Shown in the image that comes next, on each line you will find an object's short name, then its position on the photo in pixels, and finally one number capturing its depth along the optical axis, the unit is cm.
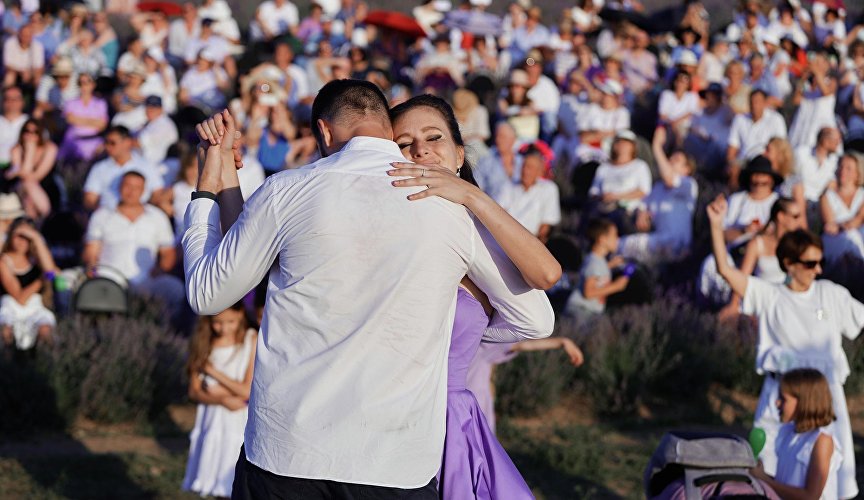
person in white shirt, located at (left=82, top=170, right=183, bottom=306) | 1062
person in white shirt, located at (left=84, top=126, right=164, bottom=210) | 1185
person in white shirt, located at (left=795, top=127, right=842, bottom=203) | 1262
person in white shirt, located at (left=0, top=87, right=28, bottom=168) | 1332
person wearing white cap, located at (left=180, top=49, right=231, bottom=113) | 1591
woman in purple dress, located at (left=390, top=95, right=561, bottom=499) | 376
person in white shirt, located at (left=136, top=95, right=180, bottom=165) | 1334
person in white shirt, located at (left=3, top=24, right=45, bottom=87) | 1661
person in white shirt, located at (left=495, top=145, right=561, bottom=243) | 1145
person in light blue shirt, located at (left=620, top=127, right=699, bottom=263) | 1155
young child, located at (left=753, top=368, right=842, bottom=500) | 627
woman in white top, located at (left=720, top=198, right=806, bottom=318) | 970
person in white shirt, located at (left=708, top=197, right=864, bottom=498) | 691
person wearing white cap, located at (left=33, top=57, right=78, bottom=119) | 1524
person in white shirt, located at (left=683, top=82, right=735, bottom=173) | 1417
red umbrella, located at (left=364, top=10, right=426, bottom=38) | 1811
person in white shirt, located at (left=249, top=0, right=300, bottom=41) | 1930
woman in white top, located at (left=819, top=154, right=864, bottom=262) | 1102
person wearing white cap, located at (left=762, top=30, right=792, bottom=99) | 1666
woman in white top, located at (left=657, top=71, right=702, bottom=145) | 1465
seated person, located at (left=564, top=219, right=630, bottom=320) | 1009
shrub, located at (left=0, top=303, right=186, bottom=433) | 849
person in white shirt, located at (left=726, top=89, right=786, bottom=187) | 1347
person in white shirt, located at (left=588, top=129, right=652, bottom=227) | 1202
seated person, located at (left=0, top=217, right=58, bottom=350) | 909
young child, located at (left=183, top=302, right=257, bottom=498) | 720
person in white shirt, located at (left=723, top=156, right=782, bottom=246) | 1096
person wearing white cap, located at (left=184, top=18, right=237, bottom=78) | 1723
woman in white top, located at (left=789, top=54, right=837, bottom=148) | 1432
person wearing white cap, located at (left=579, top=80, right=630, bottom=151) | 1406
